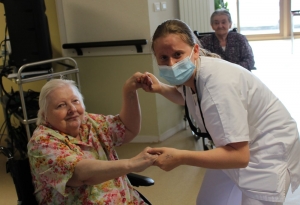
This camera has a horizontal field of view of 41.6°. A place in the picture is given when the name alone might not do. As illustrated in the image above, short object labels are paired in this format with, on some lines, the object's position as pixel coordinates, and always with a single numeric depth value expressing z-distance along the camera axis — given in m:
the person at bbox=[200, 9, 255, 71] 3.39
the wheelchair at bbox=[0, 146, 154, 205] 1.61
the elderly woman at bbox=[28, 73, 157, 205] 1.49
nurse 1.36
